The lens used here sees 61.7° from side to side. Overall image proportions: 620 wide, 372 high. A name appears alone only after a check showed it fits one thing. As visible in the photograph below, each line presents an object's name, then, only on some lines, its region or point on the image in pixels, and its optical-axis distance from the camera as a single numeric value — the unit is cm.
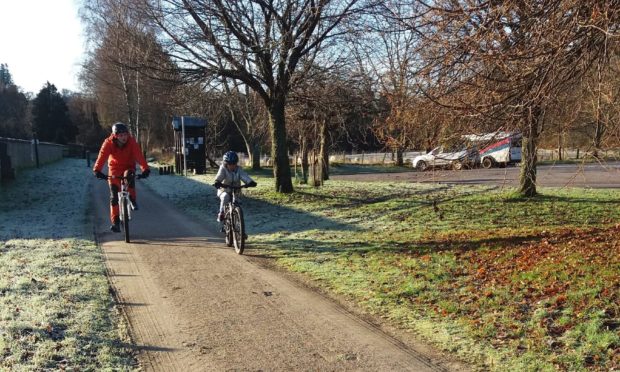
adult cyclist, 927
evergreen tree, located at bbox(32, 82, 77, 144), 7481
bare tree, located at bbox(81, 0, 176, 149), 1441
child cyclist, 904
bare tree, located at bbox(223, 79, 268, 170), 2833
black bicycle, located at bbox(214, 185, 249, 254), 848
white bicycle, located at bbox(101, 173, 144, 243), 945
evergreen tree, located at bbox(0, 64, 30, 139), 6948
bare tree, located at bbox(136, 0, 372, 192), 1371
